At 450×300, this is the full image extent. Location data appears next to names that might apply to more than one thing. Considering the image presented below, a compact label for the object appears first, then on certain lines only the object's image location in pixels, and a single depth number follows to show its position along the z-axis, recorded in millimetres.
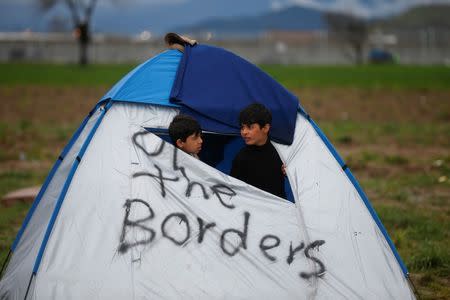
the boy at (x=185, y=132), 10328
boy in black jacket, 10430
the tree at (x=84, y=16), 101562
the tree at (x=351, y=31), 137625
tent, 9758
